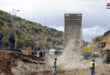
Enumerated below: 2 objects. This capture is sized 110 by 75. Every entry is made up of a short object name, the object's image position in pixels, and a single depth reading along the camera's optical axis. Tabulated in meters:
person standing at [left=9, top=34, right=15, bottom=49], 21.61
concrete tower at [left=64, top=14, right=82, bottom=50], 34.19
